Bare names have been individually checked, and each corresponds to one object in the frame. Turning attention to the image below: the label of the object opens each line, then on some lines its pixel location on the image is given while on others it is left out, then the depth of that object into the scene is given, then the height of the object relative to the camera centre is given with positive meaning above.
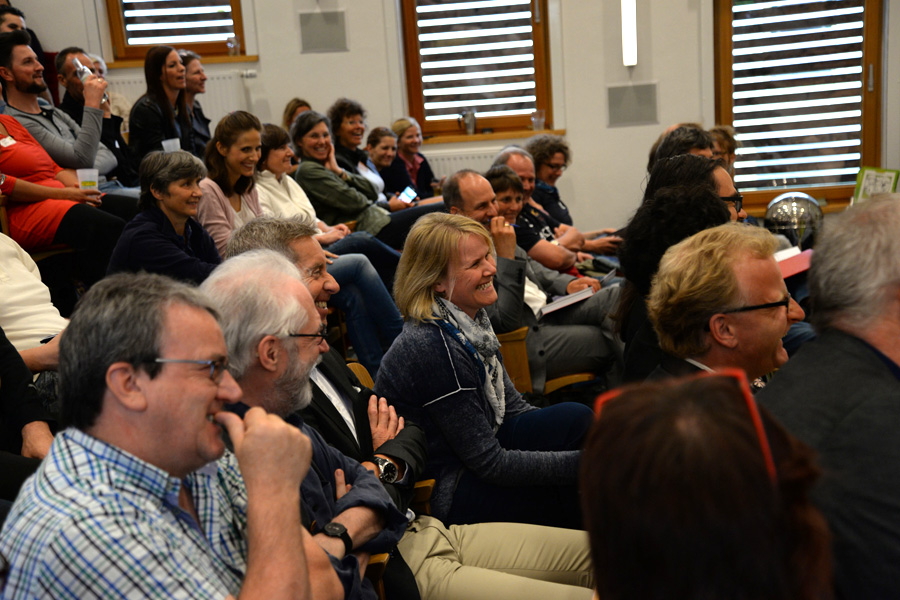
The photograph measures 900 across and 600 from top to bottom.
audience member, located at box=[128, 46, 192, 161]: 4.55 +0.28
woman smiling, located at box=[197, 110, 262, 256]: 3.66 -0.11
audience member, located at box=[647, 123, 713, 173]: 3.43 -0.09
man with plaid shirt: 0.95 -0.42
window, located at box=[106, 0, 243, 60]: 6.71 +1.13
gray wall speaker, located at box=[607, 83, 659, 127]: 6.89 +0.18
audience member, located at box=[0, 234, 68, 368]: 2.46 -0.46
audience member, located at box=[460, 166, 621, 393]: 2.97 -0.76
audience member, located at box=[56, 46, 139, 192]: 4.45 +0.19
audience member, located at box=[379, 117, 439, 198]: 6.05 -0.21
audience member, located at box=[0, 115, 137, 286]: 3.42 -0.20
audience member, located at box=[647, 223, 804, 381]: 1.64 -0.39
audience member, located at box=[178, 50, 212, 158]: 5.07 +0.44
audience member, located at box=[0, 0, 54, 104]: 4.71 +0.90
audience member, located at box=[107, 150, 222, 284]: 3.05 -0.26
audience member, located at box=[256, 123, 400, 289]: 4.21 -0.30
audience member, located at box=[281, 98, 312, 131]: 6.00 +0.30
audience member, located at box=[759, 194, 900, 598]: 1.02 -0.40
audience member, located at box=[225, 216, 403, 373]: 3.61 -0.77
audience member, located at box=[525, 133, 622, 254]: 4.98 -0.32
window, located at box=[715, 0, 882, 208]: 7.07 +0.21
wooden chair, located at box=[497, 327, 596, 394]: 2.90 -0.84
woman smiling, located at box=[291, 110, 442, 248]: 4.73 -0.29
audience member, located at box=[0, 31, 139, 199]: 3.79 +0.27
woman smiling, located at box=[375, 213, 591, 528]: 2.00 -0.69
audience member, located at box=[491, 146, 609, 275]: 4.05 -0.58
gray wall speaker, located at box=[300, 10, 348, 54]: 6.69 +0.98
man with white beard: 1.50 -0.44
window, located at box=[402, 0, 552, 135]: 7.11 +0.68
